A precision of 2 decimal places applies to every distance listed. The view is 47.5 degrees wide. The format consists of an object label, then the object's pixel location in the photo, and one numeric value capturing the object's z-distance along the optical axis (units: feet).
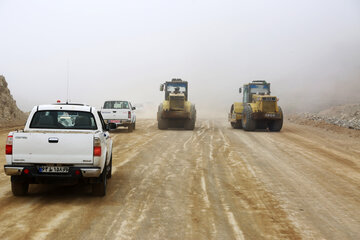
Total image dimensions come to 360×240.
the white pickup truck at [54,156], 23.00
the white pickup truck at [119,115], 74.38
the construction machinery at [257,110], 79.97
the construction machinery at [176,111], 81.56
